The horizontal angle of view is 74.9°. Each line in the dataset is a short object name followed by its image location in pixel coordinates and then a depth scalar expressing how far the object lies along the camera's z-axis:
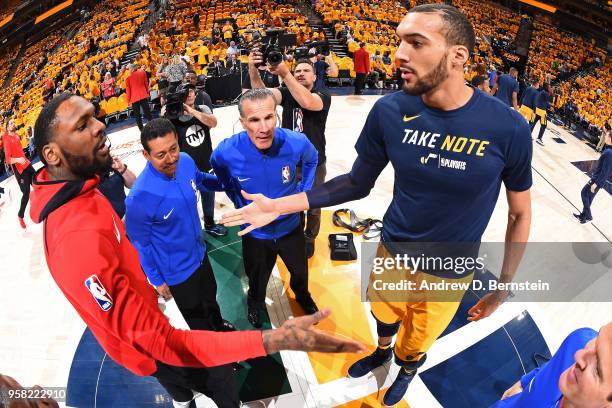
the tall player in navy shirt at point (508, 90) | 6.57
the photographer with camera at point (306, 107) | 3.46
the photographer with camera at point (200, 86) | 4.87
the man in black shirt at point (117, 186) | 3.41
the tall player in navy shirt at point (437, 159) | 1.62
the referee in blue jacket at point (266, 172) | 2.58
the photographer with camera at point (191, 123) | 3.83
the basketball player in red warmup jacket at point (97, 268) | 1.34
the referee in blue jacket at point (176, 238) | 2.29
